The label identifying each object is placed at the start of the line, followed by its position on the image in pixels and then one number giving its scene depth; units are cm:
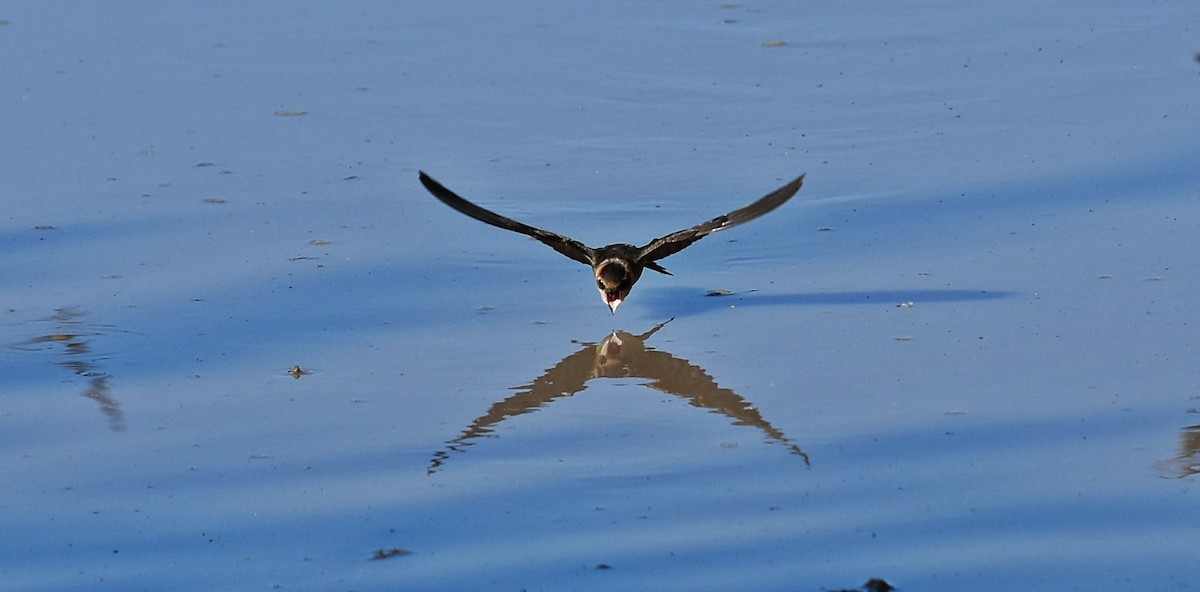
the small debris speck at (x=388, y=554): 781
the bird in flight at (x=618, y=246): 1134
